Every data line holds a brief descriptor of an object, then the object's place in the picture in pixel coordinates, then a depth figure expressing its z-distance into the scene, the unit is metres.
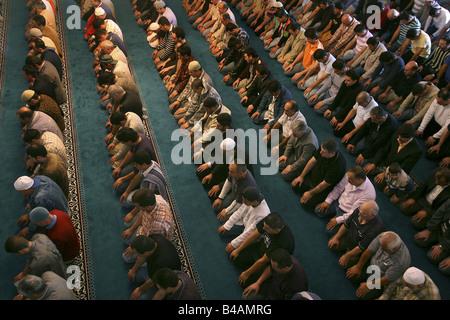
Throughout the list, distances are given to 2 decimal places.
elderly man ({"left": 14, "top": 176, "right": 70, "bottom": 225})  5.25
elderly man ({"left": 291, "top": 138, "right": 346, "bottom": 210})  5.71
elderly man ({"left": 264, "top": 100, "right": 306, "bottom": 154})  6.43
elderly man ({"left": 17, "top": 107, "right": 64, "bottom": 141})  6.26
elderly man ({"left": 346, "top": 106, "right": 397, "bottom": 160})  6.25
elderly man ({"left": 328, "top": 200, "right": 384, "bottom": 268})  5.00
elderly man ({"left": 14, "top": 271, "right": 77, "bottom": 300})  4.32
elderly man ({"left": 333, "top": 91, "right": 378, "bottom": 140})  6.54
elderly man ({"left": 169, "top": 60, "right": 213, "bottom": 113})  6.99
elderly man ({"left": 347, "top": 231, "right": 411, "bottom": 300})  4.69
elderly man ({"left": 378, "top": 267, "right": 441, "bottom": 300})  4.41
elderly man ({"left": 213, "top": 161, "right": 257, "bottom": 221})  5.48
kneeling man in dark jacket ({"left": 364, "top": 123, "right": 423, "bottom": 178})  5.92
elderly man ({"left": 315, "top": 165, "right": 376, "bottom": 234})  5.37
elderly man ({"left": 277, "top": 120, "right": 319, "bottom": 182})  6.18
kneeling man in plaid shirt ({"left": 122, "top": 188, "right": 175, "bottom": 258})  4.98
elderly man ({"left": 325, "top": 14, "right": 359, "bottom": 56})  8.45
